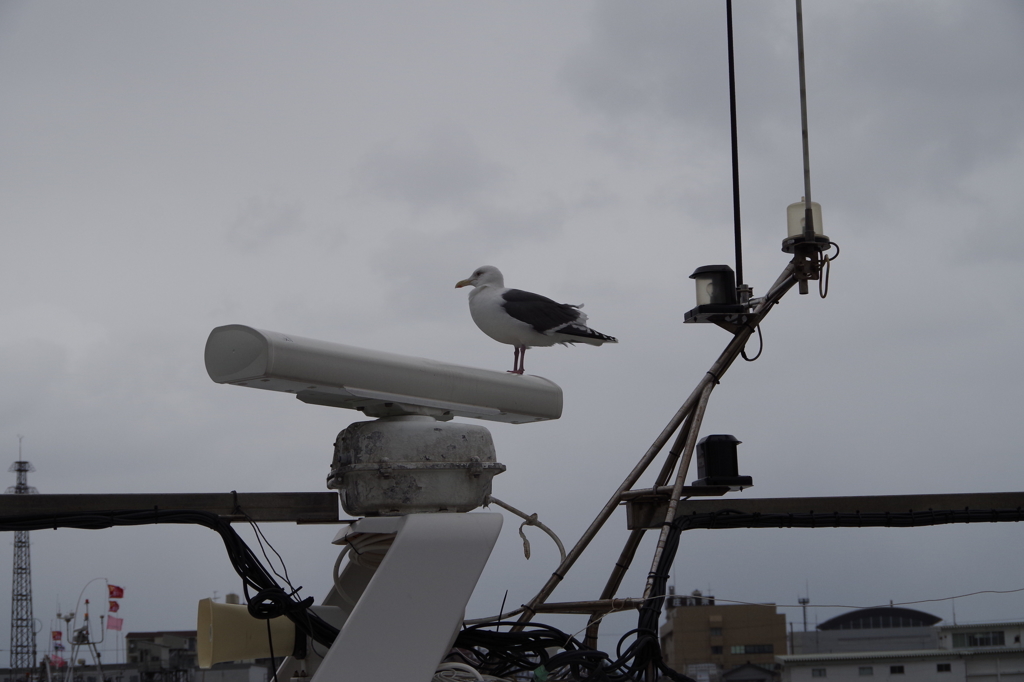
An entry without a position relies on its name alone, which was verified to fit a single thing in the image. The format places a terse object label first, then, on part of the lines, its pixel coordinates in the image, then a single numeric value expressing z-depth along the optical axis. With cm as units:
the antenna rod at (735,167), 588
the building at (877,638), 3275
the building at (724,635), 2969
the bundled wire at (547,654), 403
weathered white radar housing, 354
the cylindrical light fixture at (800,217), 566
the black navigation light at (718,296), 564
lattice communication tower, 3118
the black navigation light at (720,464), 535
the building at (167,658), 1172
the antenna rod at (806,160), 564
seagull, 529
